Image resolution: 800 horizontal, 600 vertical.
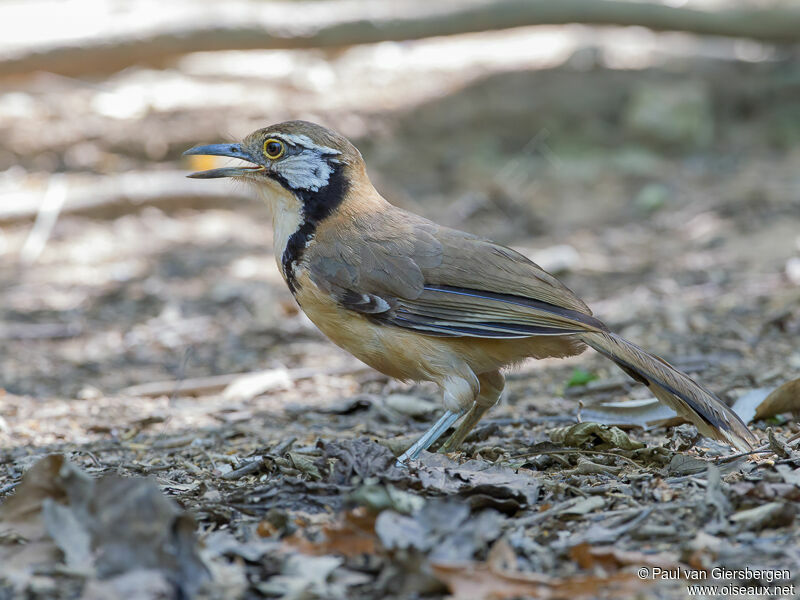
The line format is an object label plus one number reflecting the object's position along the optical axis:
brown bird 9.02
